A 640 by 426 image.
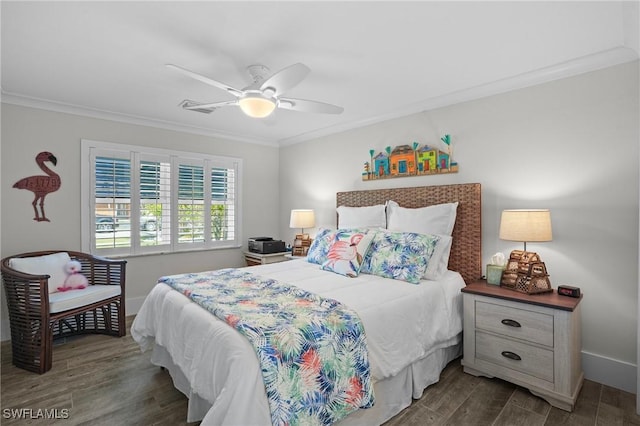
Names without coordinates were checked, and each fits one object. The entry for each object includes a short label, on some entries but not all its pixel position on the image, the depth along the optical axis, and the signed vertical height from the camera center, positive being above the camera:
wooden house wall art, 3.26 +0.56
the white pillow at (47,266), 3.01 -0.52
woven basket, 2.41 -0.47
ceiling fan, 2.00 +0.83
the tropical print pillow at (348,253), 2.82 -0.37
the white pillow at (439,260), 2.71 -0.41
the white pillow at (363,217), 3.49 -0.05
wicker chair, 2.63 -0.89
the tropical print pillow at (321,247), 3.22 -0.35
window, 3.71 +0.15
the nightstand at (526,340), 2.13 -0.91
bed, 1.44 -0.74
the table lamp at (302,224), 4.36 -0.16
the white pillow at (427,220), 2.97 -0.07
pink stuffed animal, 3.13 -0.66
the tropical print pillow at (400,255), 2.64 -0.37
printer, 4.48 -0.47
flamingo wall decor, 3.33 +0.30
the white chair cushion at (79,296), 2.78 -0.78
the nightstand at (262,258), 4.41 -0.64
